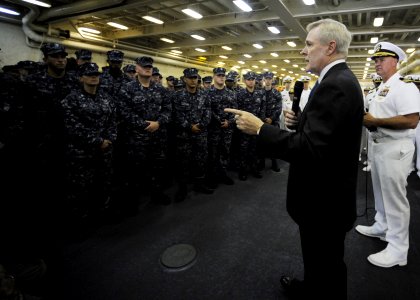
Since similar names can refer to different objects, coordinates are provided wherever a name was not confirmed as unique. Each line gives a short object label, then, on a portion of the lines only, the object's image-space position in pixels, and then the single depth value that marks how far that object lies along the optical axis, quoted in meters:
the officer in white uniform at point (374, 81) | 5.00
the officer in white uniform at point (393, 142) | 2.04
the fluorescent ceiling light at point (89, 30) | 8.02
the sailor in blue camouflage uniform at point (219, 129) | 4.12
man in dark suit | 1.12
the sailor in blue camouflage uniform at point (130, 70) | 4.93
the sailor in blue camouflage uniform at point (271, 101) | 5.05
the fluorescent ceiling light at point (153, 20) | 7.15
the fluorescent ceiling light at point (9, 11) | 5.91
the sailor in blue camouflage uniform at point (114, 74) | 3.68
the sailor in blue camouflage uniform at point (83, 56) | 3.71
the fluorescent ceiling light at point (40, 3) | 5.48
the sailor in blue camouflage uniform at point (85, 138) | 2.61
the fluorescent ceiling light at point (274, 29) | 7.86
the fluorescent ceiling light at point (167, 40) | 10.12
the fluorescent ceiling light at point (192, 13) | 6.39
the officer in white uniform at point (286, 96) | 7.46
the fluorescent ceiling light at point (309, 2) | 5.55
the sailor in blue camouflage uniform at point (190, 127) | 3.71
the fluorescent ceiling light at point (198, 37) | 9.46
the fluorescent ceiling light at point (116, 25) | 7.74
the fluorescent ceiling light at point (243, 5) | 5.53
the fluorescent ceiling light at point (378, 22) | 6.59
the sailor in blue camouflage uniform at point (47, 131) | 2.02
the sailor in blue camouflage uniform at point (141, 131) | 3.09
